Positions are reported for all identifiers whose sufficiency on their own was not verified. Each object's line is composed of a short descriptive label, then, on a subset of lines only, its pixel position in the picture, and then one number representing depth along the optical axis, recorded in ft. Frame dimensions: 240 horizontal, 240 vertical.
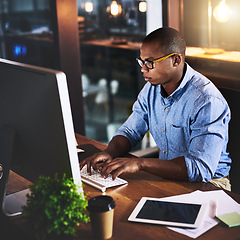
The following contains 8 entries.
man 5.43
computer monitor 3.71
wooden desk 4.07
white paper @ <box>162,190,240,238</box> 4.12
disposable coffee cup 3.82
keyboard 5.19
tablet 4.25
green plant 3.50
